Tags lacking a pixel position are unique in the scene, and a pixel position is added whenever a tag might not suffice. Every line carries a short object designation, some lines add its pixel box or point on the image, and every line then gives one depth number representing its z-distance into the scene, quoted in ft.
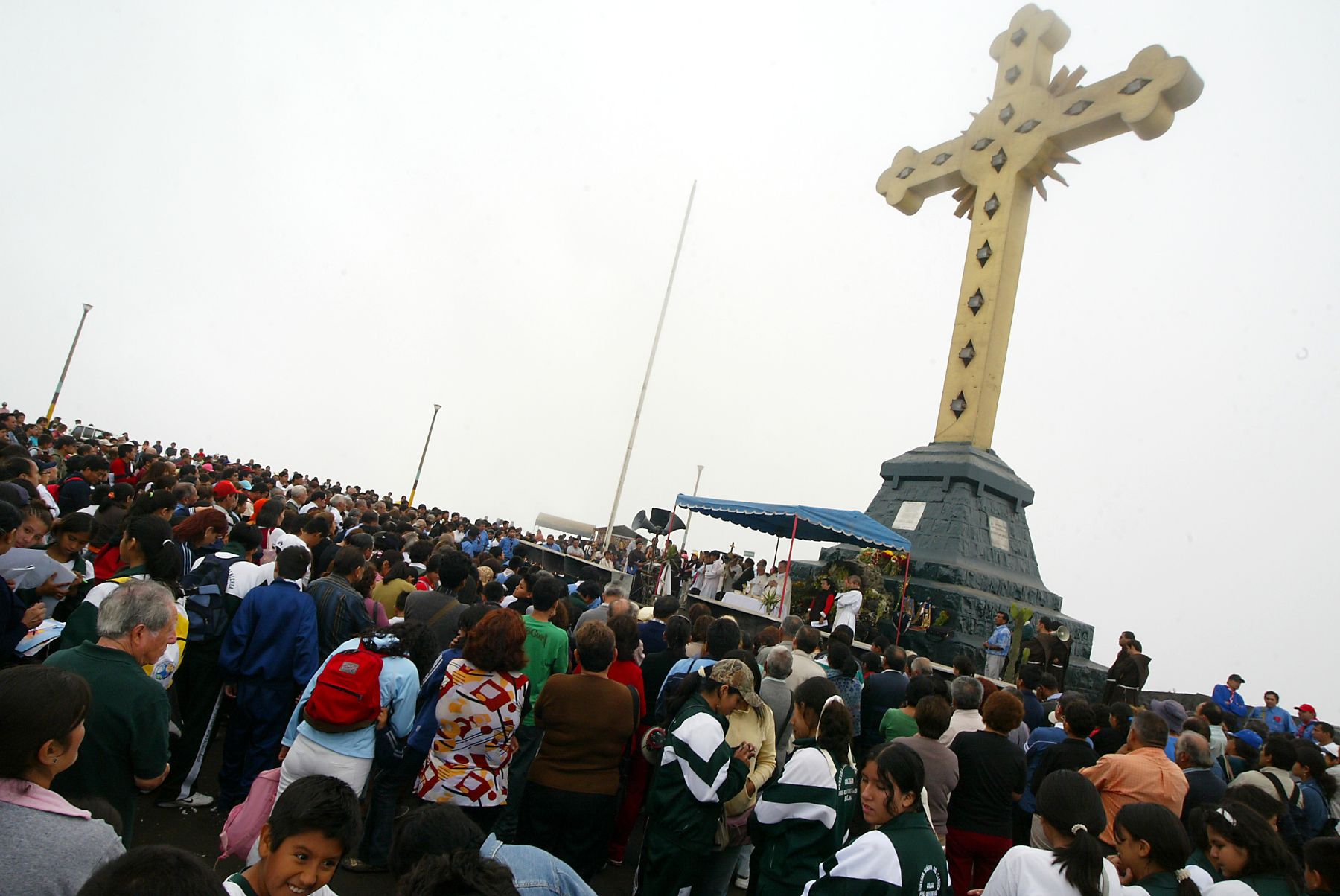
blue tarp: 40.11
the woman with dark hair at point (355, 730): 12.80
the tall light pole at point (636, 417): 65.10
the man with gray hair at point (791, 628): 23.46
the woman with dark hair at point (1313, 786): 20.01
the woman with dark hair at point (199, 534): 17.88
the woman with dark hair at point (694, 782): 13.01
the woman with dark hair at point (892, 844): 9.89
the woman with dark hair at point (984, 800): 15.43
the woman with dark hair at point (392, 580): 20.81
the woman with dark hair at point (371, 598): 18.43
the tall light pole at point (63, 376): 89.71
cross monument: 43.01
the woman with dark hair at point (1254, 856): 10.86
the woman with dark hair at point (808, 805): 12.39
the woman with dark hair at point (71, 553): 15.64
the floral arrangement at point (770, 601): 42.01
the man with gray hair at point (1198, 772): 16.62
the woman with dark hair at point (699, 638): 19.69
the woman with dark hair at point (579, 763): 13.78
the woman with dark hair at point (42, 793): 6.59
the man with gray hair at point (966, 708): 18.03
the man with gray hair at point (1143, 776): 15.21
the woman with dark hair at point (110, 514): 17.70
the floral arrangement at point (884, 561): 43.62
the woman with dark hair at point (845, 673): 19.79
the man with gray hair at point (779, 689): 17.12
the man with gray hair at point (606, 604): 21.19
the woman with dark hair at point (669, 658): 18.92
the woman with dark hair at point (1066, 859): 9.25
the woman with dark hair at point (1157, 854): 10.54
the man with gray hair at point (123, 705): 9.86
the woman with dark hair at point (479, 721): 13.71
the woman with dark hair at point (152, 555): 14.74
